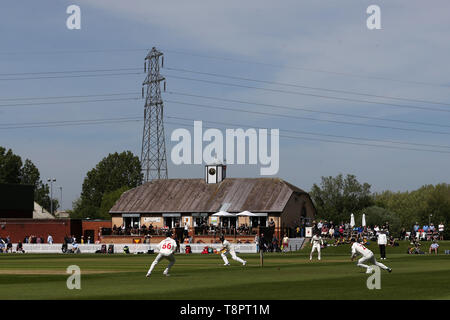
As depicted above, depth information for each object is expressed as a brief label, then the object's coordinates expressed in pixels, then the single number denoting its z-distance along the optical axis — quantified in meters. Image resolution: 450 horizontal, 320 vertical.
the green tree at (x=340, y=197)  144.25
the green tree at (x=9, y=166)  156.25
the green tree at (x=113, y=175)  160.00
